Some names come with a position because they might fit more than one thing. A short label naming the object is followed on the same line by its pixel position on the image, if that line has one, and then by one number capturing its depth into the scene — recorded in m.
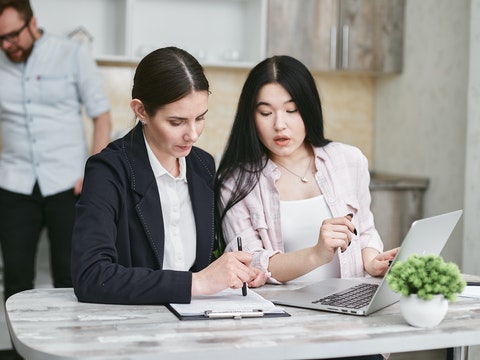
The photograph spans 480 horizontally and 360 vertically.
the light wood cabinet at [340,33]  4.81
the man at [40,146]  3.87
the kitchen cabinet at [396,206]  4.65
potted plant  1.98
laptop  2.06
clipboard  2.03
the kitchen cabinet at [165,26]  4.67
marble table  1.80
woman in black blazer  2.13
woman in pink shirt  2.64
